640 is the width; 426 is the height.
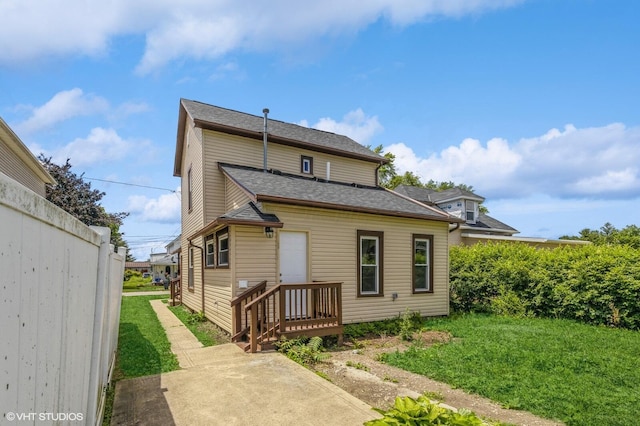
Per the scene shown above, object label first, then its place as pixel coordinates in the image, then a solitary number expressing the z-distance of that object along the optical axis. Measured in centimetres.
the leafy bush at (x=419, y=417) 269
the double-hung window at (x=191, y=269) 1227
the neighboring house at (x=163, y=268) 3380
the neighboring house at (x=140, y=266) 5331
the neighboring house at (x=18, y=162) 938
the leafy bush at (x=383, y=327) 816
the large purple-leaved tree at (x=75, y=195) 1919
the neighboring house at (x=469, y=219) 2055
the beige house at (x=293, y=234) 756
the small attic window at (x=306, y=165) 1216
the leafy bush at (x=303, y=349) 611
